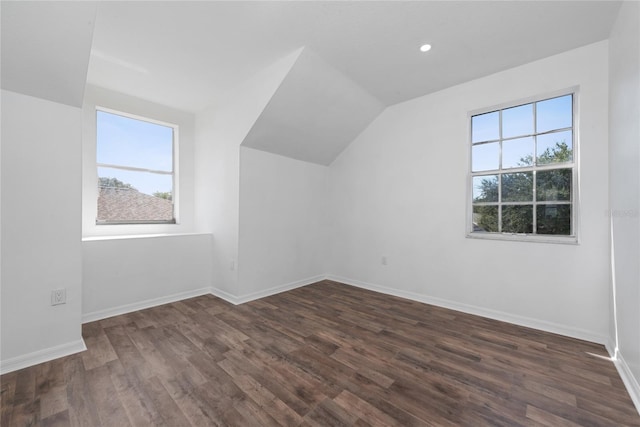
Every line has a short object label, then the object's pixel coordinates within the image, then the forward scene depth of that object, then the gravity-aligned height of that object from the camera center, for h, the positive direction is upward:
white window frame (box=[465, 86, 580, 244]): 2.46 +0.29
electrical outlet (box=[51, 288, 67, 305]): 2.02 -0.65
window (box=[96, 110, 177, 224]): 3.29 +0.60
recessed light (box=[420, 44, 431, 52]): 2.44 +1.58
